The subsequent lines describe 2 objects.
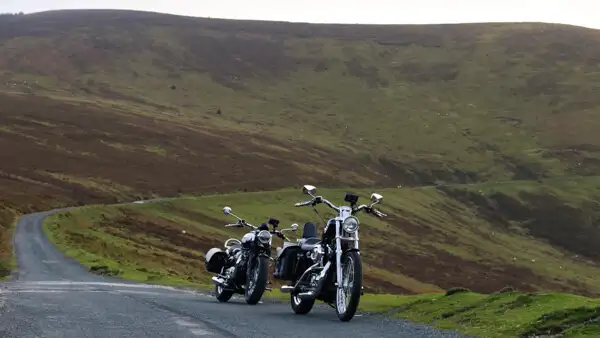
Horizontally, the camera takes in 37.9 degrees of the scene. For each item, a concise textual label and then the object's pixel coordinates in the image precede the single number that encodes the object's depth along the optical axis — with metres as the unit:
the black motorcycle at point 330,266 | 13.52
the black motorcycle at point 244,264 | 17.19
